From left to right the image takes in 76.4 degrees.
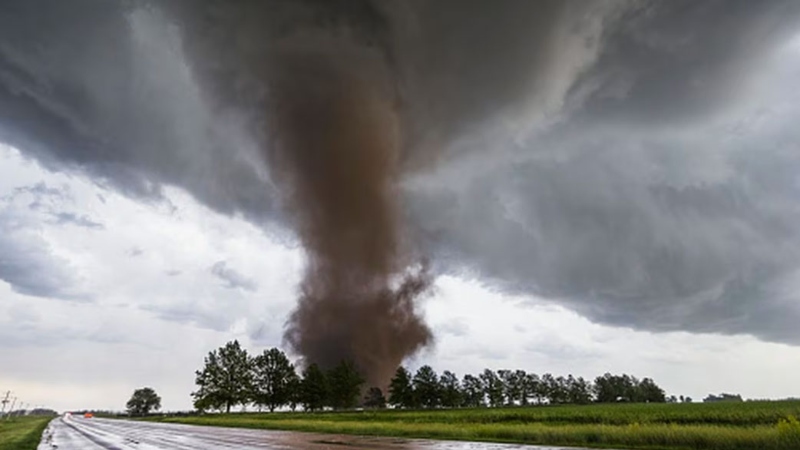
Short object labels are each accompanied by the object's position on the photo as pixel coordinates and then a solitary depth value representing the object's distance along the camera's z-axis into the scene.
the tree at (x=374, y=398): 144.62
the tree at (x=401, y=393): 126.69
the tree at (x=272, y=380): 109.81
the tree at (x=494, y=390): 154.50
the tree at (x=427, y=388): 129.00
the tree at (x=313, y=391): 112.50
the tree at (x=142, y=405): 198.00
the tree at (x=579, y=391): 173.75
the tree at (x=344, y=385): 116.88
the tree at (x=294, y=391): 112.00
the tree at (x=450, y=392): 133.88
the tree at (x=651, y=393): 187.00
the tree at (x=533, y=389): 165.38
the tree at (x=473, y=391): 150.62
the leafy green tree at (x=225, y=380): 101.06
